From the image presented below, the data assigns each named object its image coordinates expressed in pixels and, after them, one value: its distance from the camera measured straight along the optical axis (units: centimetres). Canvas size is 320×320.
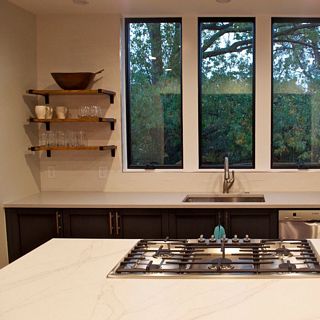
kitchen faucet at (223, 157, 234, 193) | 398
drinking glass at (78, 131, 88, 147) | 416
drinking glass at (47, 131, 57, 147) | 415
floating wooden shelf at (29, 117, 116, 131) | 385
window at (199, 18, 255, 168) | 418
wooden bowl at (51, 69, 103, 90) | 391
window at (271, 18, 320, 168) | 413
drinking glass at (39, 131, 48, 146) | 420
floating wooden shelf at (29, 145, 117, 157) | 391
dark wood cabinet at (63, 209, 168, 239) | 347
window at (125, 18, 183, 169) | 423
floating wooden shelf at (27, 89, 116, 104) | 387
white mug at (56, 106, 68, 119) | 398
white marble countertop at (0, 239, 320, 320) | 124
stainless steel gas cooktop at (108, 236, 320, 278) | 158
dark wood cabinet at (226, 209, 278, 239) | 338
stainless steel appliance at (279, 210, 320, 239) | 333
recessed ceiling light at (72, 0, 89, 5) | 365
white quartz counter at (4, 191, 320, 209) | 338
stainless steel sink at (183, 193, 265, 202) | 389
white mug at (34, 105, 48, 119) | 391
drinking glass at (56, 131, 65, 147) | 414
